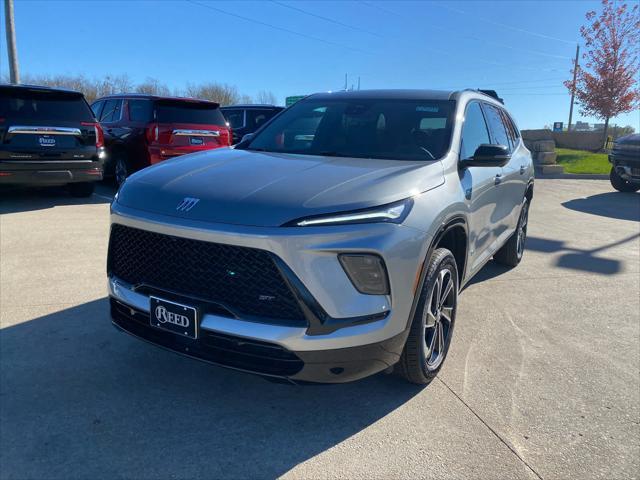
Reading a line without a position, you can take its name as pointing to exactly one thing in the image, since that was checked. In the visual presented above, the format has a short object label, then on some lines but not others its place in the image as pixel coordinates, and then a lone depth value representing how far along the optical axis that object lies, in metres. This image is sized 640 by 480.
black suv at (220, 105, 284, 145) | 12.91
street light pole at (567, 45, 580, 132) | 27.02
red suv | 9.02
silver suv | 2.38
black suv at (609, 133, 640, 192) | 11.95
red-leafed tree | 24.95
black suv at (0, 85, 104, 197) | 7.57
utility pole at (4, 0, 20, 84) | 14.71
